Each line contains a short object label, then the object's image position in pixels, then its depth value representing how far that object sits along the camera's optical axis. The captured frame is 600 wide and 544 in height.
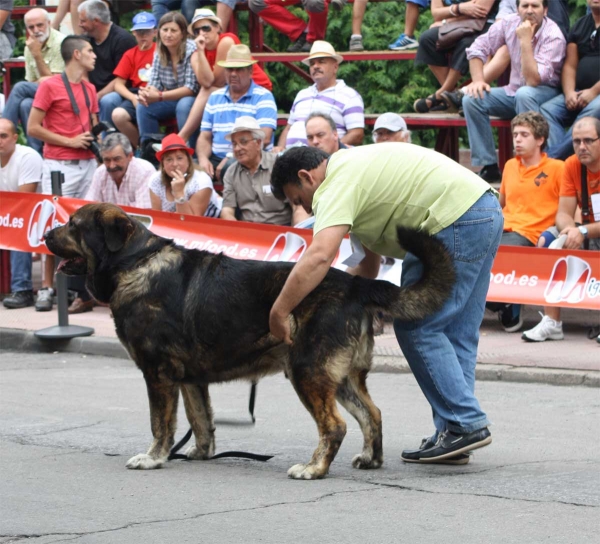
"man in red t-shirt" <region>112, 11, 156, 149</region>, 13.85
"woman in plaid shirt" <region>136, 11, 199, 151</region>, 13.05
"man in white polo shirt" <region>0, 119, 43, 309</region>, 12.52
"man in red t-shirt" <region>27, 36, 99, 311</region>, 12.66
